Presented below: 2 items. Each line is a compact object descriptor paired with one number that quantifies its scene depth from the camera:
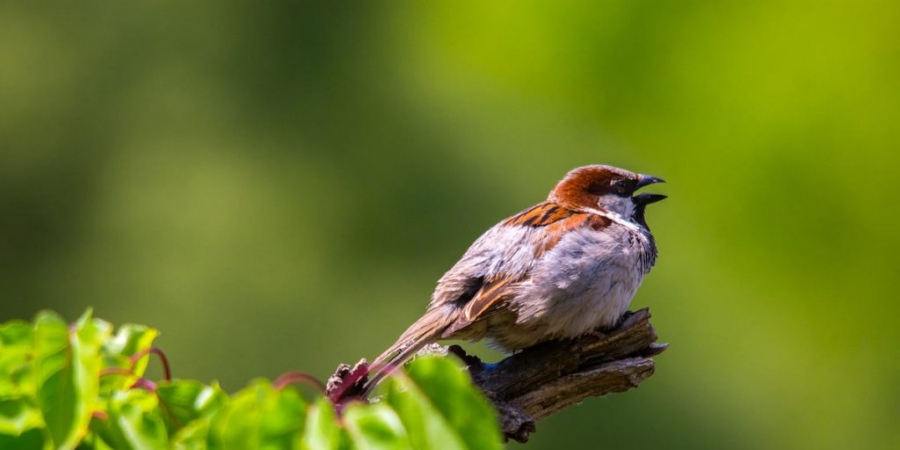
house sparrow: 4.74
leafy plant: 3.71
